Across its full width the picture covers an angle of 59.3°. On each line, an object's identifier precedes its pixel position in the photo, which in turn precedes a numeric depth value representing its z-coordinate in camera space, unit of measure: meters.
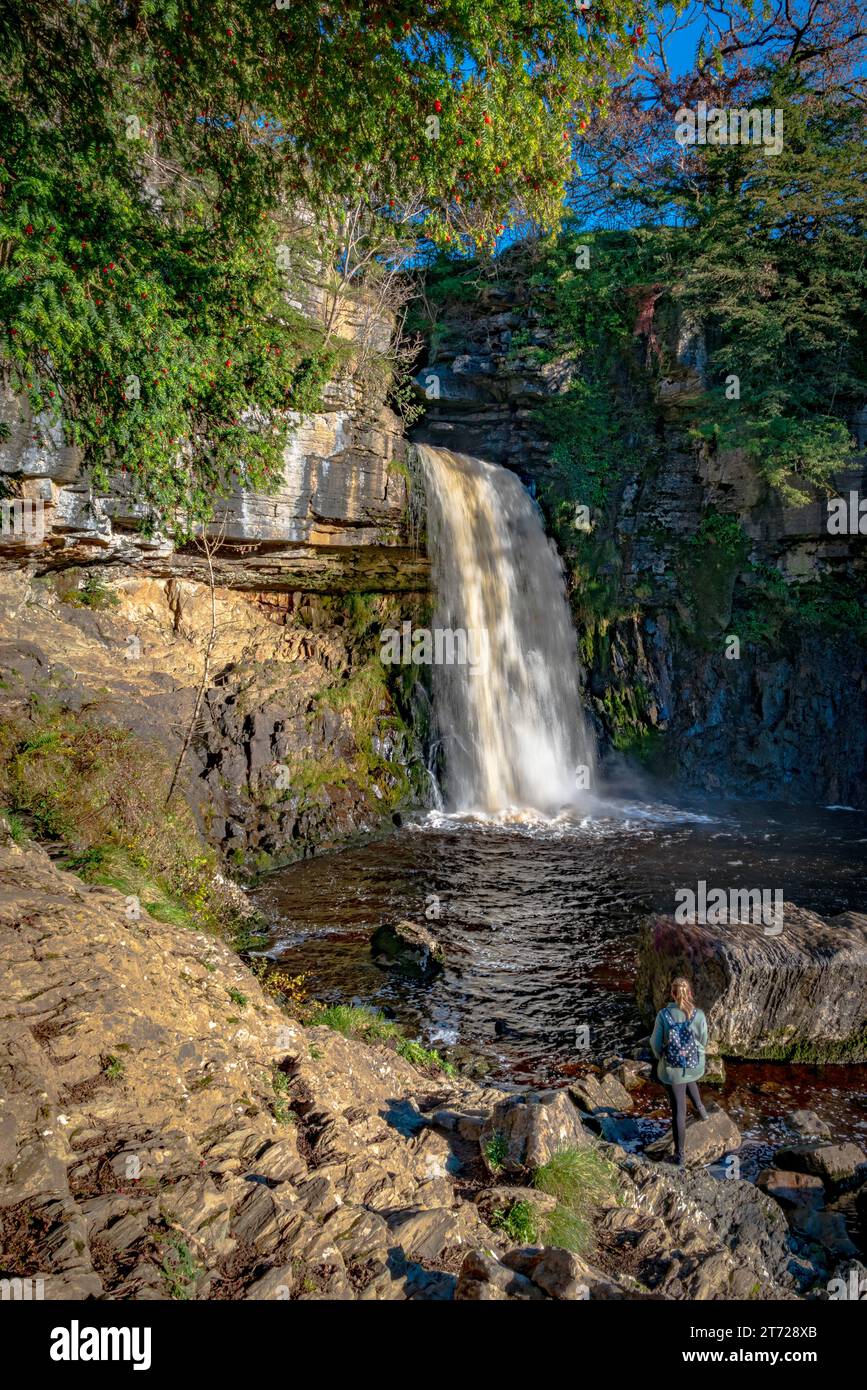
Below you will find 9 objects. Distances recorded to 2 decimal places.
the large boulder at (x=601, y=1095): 6.44
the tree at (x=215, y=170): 6.96
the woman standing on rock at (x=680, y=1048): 5.79
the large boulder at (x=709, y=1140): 5.88
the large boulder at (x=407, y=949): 9.25
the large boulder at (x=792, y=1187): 5.50
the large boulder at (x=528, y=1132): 4.70
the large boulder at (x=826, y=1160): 5.69
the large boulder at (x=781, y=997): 7.39
